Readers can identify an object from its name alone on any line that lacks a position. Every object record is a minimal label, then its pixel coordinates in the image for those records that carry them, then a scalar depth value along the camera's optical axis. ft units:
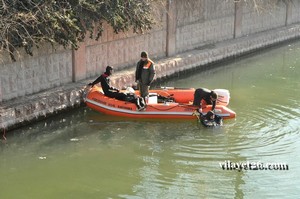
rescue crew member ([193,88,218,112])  43.43
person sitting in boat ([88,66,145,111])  44.93
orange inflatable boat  43.68
